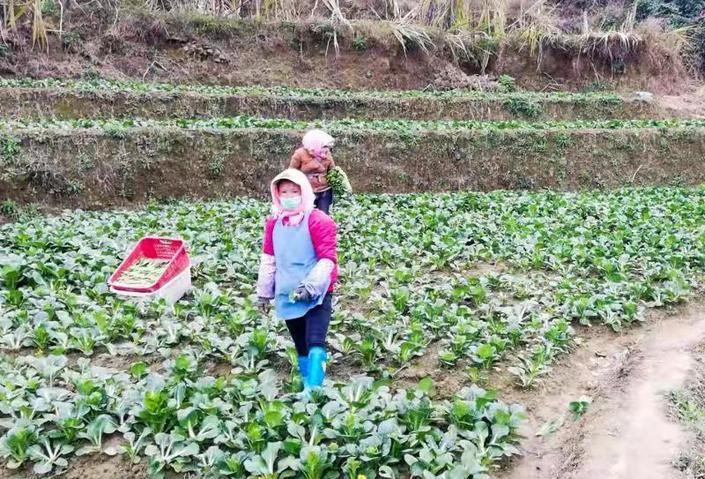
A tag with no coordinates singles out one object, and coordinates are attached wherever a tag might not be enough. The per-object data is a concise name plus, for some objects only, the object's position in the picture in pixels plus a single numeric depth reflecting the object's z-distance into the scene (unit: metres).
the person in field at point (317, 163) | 7.23
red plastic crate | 6.18
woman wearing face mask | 4.22
